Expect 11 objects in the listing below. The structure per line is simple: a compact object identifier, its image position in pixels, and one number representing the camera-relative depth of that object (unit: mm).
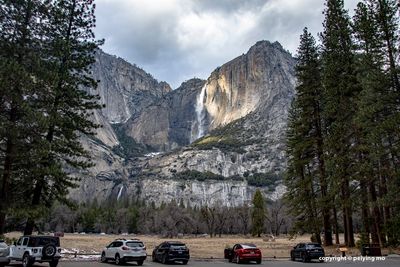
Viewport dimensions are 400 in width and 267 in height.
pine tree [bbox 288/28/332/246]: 43375
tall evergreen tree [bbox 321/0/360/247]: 37594
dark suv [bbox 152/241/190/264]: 28656
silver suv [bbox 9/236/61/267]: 22984
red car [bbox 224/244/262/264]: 29859
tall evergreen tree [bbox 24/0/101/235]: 28094
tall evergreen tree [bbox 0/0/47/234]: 25219
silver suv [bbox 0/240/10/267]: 23719
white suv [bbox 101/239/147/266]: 27188
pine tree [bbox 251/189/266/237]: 126000
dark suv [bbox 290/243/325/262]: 30703
